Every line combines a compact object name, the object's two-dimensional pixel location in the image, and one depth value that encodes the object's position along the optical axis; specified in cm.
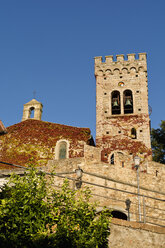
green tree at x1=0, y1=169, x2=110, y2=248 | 929
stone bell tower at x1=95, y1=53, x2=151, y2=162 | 2816
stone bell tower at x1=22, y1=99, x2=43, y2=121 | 3047
